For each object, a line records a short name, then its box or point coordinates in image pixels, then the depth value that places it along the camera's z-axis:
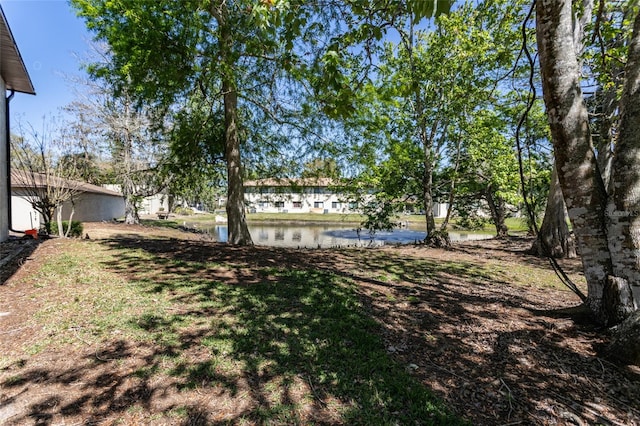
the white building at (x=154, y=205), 34.25
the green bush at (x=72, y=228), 9.69
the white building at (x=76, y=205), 10.24
